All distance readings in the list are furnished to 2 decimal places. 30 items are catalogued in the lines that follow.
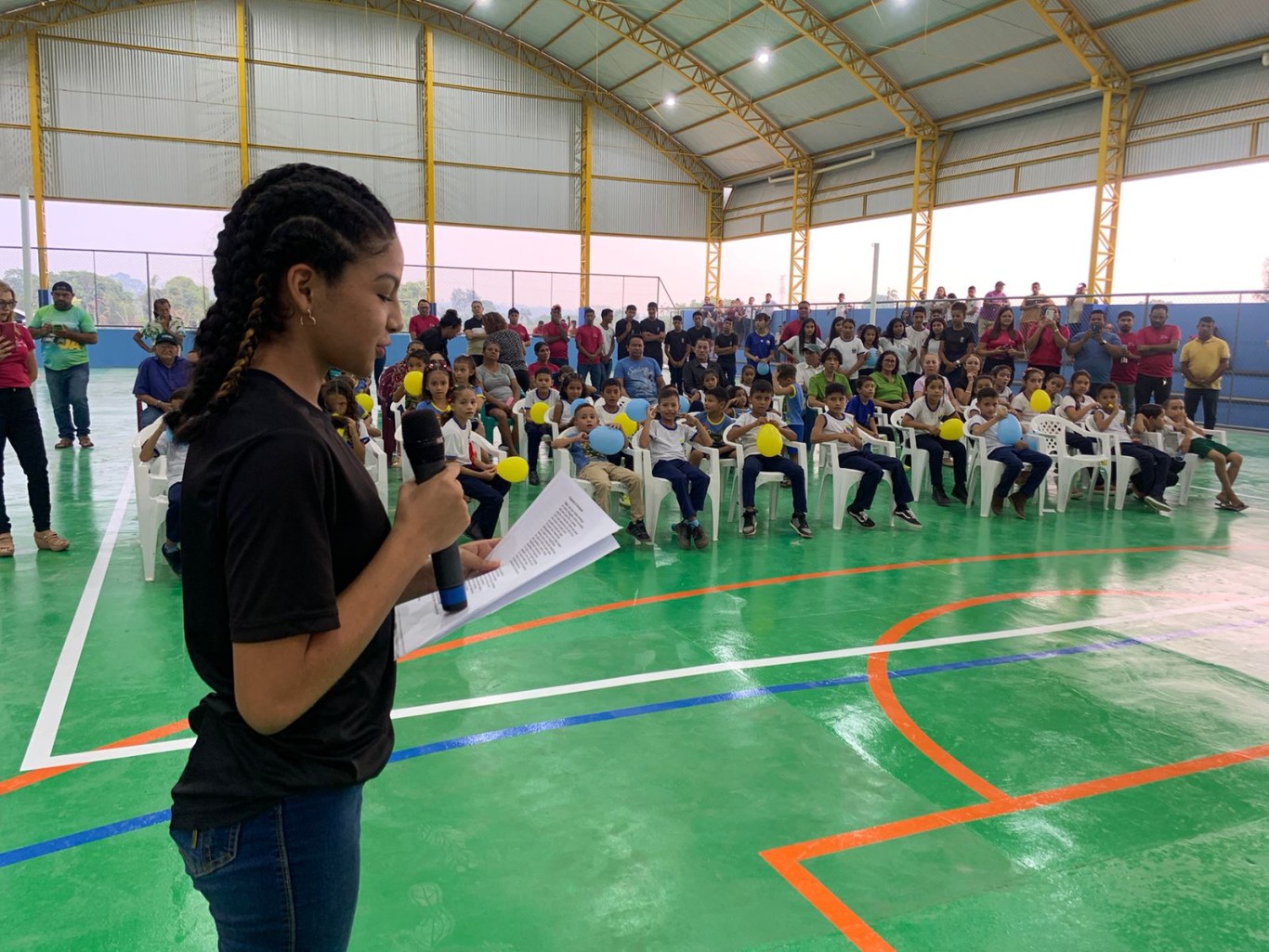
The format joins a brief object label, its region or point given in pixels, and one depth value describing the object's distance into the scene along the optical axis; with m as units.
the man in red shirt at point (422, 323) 11.60
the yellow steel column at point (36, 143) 19.81
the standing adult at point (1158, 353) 10.04
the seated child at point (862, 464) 7.24
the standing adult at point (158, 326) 8.87
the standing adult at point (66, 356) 7.88
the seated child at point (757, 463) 6.89
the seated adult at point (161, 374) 6.88
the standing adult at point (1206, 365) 9.91
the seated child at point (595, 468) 6.46
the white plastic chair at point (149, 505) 5.18
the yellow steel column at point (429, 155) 23.16
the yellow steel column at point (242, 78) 21.23
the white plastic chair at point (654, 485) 6.63
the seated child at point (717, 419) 7.37
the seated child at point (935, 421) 8.18
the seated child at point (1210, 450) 8.20
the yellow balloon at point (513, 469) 5.84
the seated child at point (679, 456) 6.43
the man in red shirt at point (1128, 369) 10.20
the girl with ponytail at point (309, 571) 0.92
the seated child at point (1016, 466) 7.83
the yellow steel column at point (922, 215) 21.53
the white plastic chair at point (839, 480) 7.27
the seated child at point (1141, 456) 8.26
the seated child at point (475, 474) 6.14
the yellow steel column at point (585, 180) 25.41
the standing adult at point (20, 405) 5.11
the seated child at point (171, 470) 4.76
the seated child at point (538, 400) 8.42
